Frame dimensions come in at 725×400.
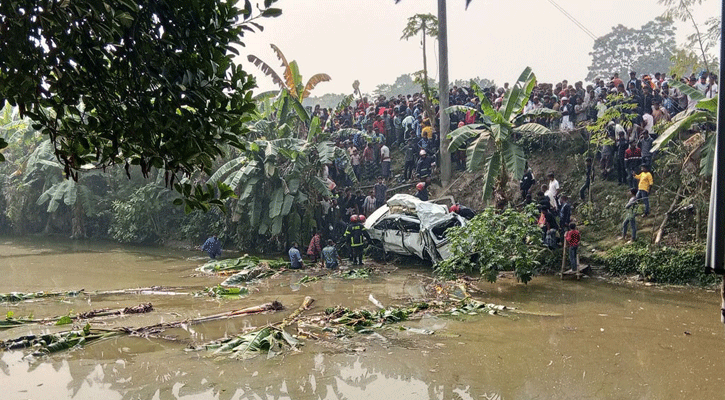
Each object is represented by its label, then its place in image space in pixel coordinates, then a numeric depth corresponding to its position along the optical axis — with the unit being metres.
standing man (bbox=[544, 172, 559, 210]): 15.02
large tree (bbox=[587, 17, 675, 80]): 50.06
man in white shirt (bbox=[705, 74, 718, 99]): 13.16
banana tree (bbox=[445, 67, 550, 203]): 14.12
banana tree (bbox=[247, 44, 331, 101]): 18.42
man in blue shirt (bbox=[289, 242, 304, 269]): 15.84
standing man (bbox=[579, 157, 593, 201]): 15.41
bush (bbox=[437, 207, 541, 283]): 12.45
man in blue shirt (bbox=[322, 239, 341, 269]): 15.97
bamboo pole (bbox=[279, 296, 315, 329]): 9.66
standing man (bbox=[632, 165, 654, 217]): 13.84
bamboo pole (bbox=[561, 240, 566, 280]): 13.02
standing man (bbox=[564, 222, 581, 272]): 12.99
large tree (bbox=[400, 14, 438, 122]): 19.36
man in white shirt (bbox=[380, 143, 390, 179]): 19.89
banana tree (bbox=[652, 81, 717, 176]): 11.79
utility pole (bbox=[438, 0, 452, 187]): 18.25
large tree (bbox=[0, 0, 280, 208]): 3.65
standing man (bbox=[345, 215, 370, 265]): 16.00
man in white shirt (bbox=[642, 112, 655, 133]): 14.84
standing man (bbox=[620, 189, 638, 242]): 13.56
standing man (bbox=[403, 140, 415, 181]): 19.75
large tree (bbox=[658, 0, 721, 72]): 13.93
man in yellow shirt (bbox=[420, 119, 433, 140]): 19.67
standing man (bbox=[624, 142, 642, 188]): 14.74
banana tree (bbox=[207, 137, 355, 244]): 17.61
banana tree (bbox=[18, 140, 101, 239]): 23.31
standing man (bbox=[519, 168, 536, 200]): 16.07
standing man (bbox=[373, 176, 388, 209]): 18.69
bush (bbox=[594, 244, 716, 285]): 12.33
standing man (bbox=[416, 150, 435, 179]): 19.55
